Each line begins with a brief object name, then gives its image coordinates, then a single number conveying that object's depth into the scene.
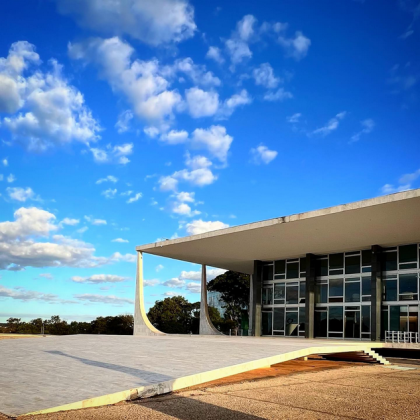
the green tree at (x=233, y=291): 40.31
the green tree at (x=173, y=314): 42.31
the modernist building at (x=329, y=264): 19.16
